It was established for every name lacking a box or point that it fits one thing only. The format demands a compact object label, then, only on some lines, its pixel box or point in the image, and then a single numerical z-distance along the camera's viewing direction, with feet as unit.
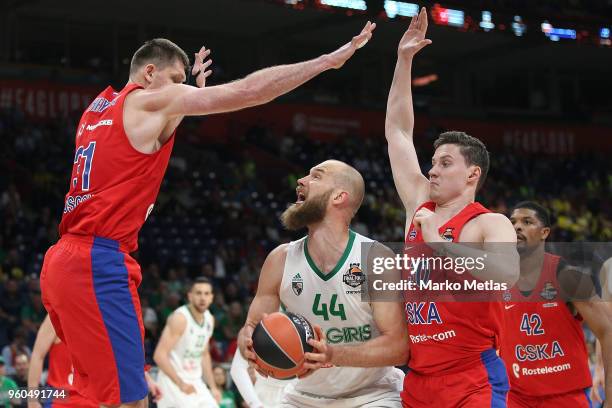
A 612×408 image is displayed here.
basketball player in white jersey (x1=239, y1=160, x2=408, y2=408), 31.45
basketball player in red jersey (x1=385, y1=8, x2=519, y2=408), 29.71
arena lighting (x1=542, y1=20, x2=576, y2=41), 135.23
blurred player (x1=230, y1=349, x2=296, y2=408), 53.72
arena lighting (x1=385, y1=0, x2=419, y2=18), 119.14
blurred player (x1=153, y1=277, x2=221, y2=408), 62.34
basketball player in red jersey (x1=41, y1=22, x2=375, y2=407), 29.86
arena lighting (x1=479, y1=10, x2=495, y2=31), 129.80
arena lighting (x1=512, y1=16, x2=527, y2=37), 131.75
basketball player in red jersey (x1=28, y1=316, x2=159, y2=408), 46.32
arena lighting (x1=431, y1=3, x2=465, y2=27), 122.83
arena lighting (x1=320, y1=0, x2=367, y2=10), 119.44
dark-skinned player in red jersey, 38.27
